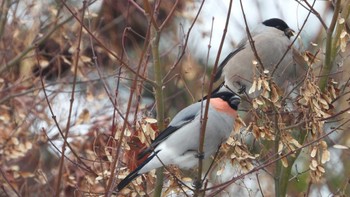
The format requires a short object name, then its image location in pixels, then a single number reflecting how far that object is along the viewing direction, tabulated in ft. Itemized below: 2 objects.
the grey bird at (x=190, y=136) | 22.74
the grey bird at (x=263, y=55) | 26.57
